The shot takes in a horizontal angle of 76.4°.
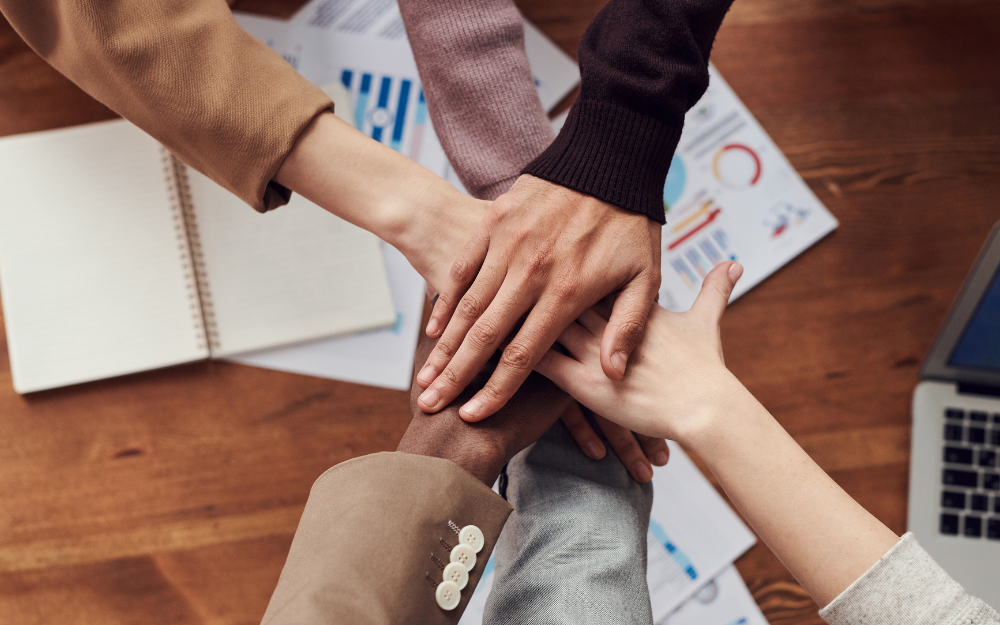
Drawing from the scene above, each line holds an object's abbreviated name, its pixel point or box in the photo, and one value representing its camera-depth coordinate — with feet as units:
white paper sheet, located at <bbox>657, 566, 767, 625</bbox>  2.82
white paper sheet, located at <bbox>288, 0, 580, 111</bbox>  3.08
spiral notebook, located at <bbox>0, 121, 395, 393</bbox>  2.80
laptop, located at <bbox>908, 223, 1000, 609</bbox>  2.61
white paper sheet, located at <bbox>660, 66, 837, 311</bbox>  3.05
